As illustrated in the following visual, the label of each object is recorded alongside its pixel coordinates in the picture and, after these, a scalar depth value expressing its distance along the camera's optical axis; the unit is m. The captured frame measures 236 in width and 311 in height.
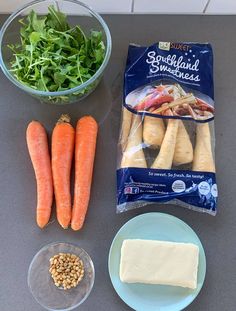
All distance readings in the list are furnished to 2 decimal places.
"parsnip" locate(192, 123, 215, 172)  0.89
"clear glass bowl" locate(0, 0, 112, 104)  0.87
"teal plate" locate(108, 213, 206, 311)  0.82
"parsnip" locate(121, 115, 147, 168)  0.89
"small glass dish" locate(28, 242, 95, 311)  0.84
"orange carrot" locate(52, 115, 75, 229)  0.89
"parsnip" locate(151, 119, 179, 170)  0.88
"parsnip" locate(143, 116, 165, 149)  0.90
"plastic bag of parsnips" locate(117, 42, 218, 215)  0.87
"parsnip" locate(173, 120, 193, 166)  0.89
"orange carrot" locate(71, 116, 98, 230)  0.89
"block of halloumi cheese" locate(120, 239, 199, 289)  0.82
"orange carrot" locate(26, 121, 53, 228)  0.89
